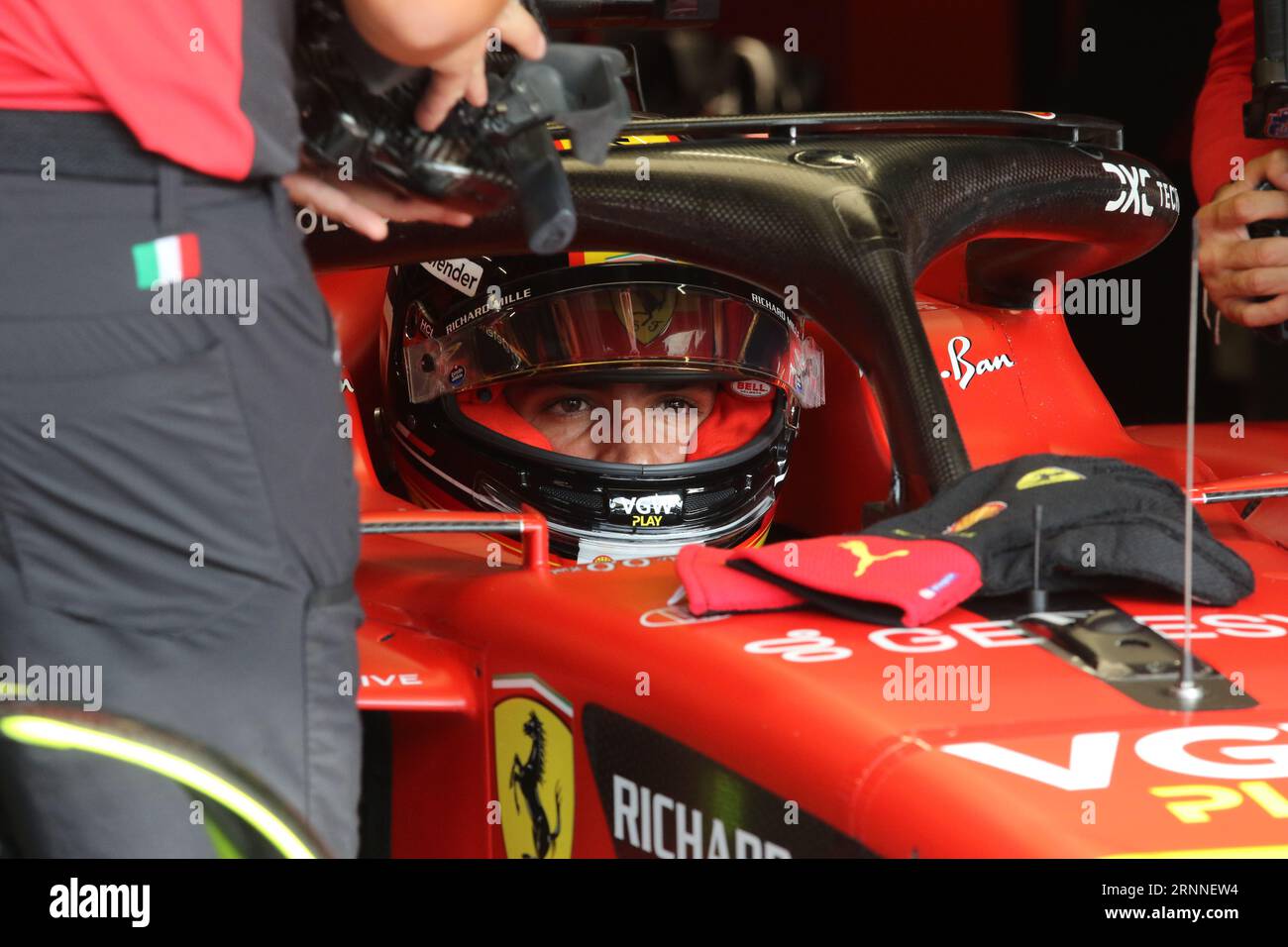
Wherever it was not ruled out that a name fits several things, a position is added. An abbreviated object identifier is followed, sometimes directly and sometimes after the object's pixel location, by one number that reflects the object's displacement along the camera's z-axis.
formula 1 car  1.72
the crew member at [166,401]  1.53
